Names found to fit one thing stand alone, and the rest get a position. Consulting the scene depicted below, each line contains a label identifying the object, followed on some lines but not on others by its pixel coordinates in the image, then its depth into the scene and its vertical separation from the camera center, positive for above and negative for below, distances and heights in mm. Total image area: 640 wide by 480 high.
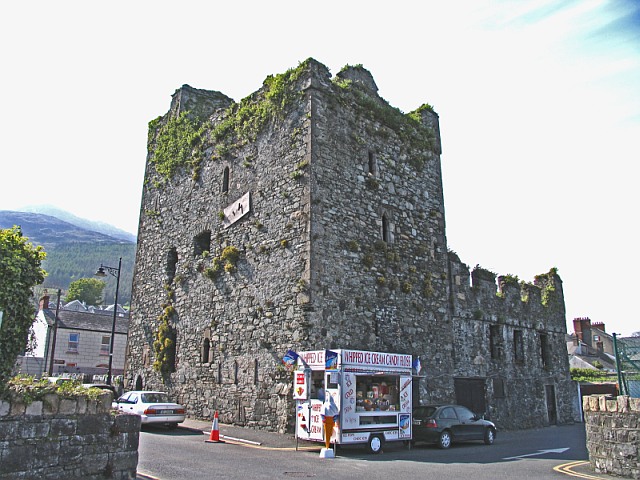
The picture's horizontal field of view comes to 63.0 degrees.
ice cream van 12383 -810
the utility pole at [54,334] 32250 +1419
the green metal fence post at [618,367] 11094 -45
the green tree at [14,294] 6820 +793
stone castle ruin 15273 +3249
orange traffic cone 13325 -1866
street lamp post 23359 +3687
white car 15281 -1452
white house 39375 +1223
